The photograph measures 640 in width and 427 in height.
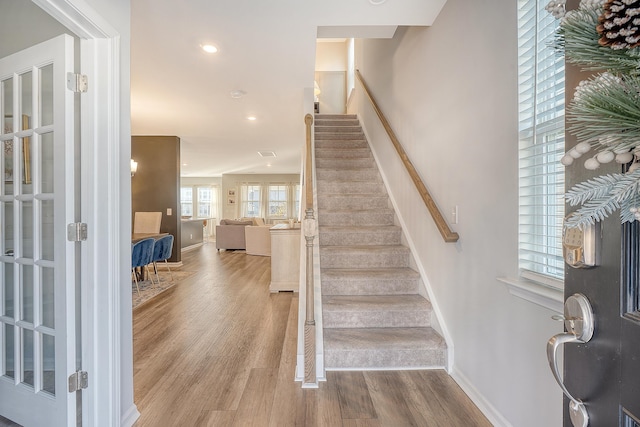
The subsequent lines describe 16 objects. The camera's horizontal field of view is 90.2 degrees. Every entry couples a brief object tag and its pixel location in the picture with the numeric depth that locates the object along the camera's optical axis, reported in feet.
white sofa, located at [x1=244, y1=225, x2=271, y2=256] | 25.21
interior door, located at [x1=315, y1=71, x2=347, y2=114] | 25.95
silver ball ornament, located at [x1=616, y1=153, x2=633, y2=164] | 1.49
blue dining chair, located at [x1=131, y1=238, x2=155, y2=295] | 13.41
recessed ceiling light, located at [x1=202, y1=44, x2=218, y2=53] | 8.78
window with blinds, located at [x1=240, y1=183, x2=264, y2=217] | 40.47
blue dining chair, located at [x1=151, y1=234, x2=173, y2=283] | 15.38
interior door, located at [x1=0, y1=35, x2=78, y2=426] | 5.10
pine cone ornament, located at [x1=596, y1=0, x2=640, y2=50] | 1.29
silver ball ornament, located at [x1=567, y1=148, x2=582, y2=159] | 1.63
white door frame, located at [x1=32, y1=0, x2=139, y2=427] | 5.09
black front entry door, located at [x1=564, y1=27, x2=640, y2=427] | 1.62
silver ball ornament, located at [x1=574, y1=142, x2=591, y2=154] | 1.59
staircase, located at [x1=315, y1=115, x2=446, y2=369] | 7.32
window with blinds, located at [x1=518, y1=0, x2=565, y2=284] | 4.27
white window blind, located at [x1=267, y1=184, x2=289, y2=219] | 40.78
